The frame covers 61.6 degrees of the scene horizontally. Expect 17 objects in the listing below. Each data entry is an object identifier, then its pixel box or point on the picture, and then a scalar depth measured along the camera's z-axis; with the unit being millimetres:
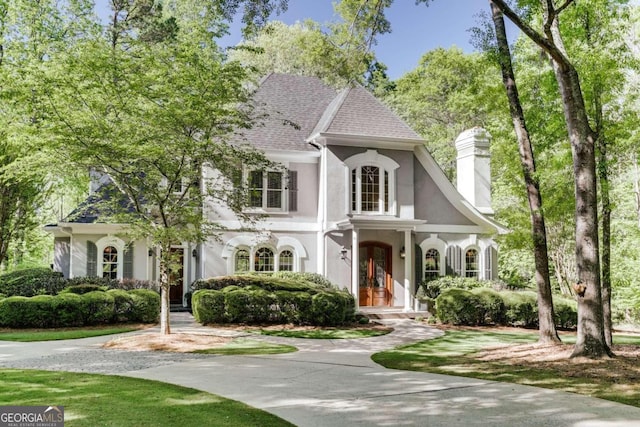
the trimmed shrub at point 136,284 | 18125
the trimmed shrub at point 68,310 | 14508
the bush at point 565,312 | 16656
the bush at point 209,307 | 14977
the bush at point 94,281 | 17578
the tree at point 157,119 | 11594
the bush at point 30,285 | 16797
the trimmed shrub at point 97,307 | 14771
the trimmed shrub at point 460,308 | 16562
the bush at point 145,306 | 15328
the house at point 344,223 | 18750
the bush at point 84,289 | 16573
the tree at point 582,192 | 9469
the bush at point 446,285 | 18797
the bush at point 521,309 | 16766
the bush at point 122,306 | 15219
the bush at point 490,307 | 16703
